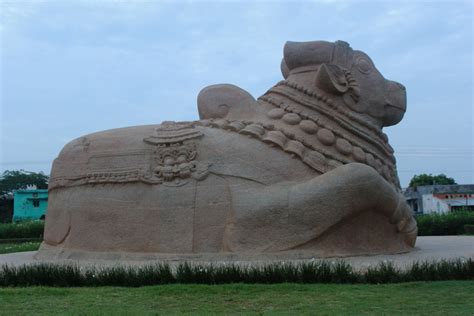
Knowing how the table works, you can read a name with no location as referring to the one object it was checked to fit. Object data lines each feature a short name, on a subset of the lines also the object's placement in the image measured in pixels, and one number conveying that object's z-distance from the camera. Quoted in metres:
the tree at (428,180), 55.22
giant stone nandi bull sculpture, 7.70
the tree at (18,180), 46.59
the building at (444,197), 35.38
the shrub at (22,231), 18.39
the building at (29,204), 31.91
